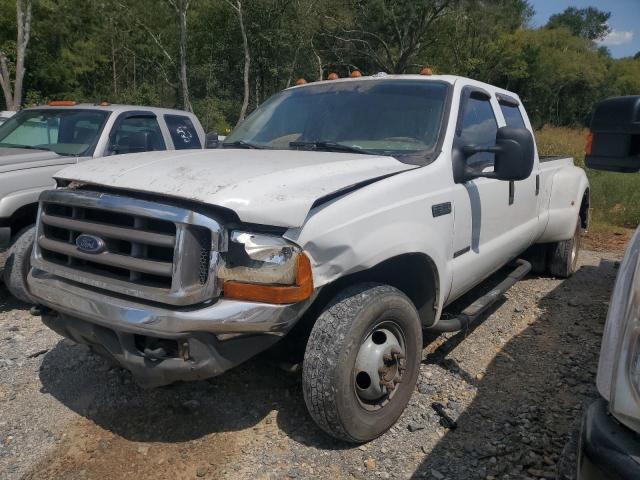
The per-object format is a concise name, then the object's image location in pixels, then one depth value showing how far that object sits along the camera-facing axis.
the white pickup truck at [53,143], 4.50
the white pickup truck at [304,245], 2.36
